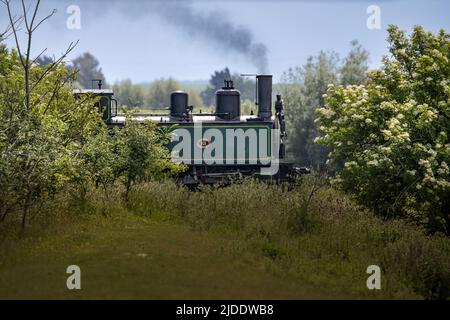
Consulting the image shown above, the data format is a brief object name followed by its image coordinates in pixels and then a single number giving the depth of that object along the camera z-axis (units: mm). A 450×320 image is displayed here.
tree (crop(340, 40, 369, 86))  56875
